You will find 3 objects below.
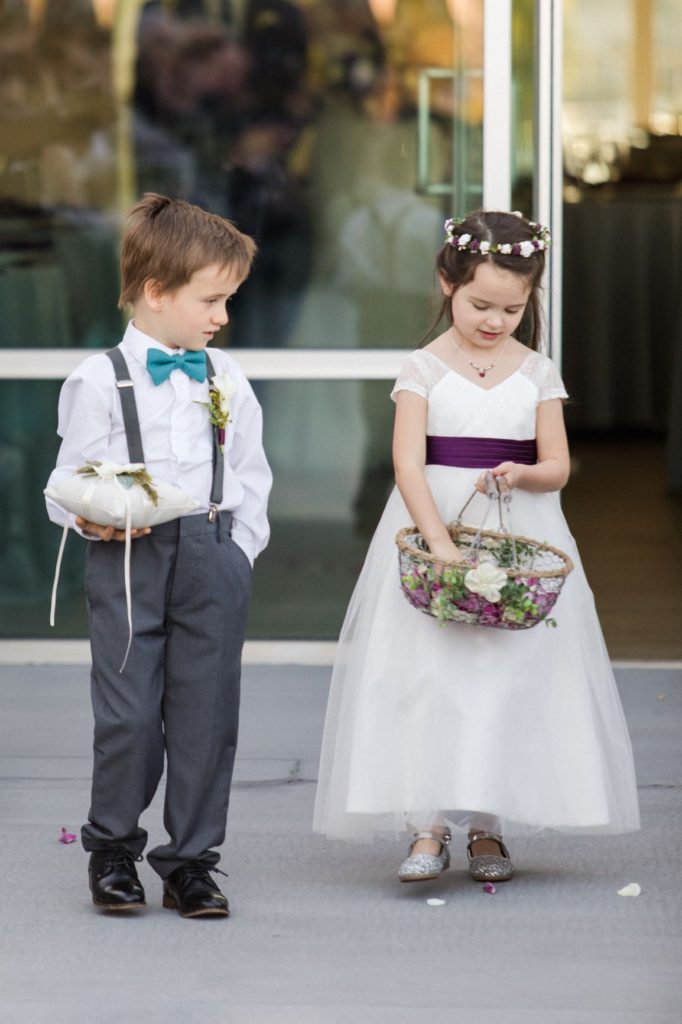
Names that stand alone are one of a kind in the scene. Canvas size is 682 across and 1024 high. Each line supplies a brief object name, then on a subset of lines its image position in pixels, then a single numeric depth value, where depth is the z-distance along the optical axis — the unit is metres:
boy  6.01
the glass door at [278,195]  10.05
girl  6.39
